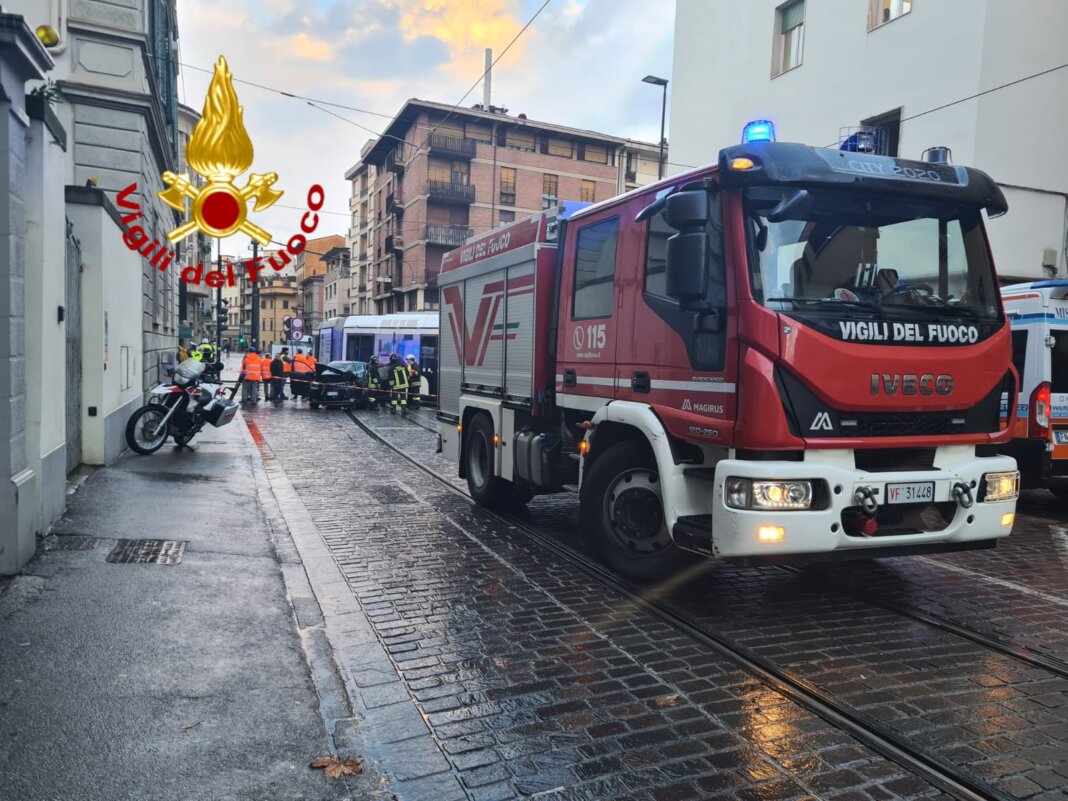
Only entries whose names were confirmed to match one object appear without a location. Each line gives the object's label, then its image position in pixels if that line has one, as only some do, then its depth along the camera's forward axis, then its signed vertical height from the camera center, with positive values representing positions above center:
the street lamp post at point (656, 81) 22.91 +7.50
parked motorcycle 11.45 -1.11
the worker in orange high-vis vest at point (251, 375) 23.23 -1.07
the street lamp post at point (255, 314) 36.25 +1.07
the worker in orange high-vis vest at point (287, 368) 25.06 -0.92
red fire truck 4.64 -0.07
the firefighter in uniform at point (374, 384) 23.36 -1.29
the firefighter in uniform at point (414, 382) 23.78 -1.15
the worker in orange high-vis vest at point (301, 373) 24.50 -1.01
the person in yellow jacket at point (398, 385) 22.83 -1.23
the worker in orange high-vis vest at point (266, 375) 24.77 -1.11
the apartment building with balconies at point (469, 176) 53.72 +11.66
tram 30.72 +0.13
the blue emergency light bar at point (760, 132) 5.31 +1.43
